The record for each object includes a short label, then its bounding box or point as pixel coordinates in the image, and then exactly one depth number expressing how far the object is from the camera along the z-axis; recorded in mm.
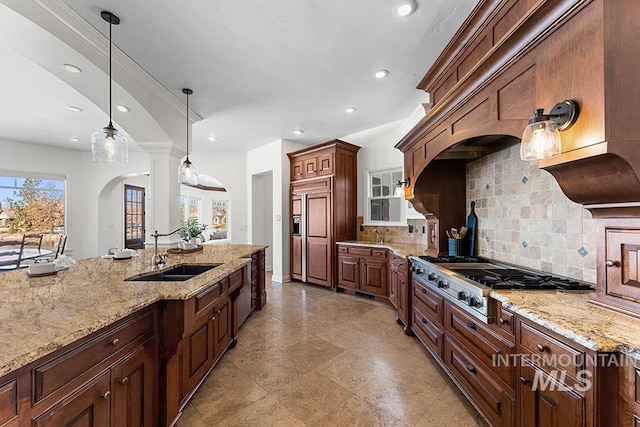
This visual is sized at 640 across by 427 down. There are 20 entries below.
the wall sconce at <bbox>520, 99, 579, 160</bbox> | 1173
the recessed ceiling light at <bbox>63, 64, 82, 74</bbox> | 2379
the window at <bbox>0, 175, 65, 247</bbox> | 5523
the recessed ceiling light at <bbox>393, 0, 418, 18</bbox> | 1968
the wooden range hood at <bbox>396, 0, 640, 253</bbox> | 1050
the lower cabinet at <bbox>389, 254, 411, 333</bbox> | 3078
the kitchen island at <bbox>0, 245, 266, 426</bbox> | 934
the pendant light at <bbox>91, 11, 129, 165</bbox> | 2287
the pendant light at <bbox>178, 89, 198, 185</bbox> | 3399
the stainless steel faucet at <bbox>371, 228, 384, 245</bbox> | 4710
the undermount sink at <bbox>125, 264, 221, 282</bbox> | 2109
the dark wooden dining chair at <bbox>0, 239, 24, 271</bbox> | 4320
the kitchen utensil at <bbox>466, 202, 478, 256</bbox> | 2898
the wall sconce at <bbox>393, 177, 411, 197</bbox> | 3619
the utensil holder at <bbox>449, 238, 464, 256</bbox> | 2914
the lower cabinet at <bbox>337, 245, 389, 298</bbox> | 4148
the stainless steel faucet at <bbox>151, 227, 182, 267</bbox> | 2379
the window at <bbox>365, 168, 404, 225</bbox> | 4677
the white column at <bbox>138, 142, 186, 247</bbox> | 3637
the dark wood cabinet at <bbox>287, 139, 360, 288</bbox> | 4848
